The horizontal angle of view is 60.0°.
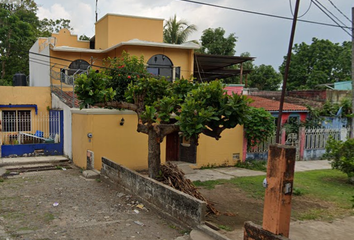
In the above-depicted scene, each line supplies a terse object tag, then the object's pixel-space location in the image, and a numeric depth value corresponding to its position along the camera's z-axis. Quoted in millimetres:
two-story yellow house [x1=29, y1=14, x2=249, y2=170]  11773
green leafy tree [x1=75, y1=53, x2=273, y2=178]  6777
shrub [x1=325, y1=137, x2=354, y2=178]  10922
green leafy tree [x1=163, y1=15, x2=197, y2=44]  23031
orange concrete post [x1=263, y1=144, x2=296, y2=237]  4613
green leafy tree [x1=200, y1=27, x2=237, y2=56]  24688
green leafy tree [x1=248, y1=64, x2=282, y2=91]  31719
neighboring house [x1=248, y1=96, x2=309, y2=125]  16484
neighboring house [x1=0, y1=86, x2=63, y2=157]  13289
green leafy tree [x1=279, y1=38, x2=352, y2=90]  30281
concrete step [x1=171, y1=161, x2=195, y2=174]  12587
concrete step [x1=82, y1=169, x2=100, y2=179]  10630
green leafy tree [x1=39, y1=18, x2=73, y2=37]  33844
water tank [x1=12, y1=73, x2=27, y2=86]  18875
